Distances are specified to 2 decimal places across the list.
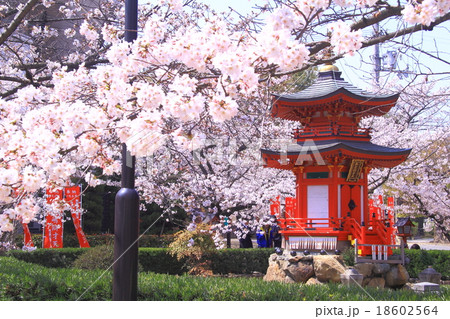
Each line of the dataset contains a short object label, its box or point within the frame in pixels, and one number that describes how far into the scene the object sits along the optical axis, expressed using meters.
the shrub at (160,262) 15.44
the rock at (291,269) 11.66
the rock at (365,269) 11.87
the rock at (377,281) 11.96
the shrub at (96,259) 9.99
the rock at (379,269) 12.05
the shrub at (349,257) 12.14
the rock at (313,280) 11.56
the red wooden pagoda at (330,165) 12.27
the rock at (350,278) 10.15
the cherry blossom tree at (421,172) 18.11
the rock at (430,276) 11.62
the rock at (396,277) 12.14
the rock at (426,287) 8.20
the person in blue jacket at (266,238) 18.20
